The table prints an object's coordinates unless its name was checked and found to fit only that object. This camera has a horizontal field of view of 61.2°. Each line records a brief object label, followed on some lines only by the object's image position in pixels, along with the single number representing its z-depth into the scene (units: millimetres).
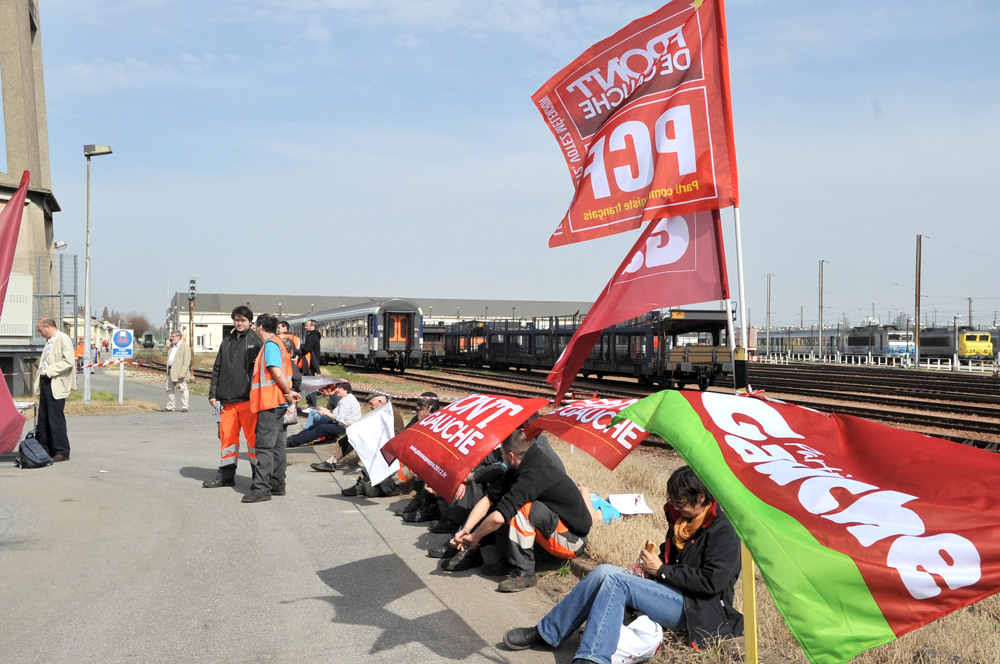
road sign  22016
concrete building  21066
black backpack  10688
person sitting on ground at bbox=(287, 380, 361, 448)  11664
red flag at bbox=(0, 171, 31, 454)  6461
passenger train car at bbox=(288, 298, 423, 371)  37675
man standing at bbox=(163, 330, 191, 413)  17406
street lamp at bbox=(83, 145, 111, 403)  19938
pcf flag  5090
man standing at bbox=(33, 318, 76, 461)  10672
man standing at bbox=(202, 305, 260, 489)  9320
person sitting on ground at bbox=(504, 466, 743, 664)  4395
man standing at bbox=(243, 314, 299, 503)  8922
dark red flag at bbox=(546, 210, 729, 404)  4941
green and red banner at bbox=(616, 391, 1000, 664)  2795
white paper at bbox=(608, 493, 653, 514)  7844
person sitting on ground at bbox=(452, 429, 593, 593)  5809
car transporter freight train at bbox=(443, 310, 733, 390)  26078
